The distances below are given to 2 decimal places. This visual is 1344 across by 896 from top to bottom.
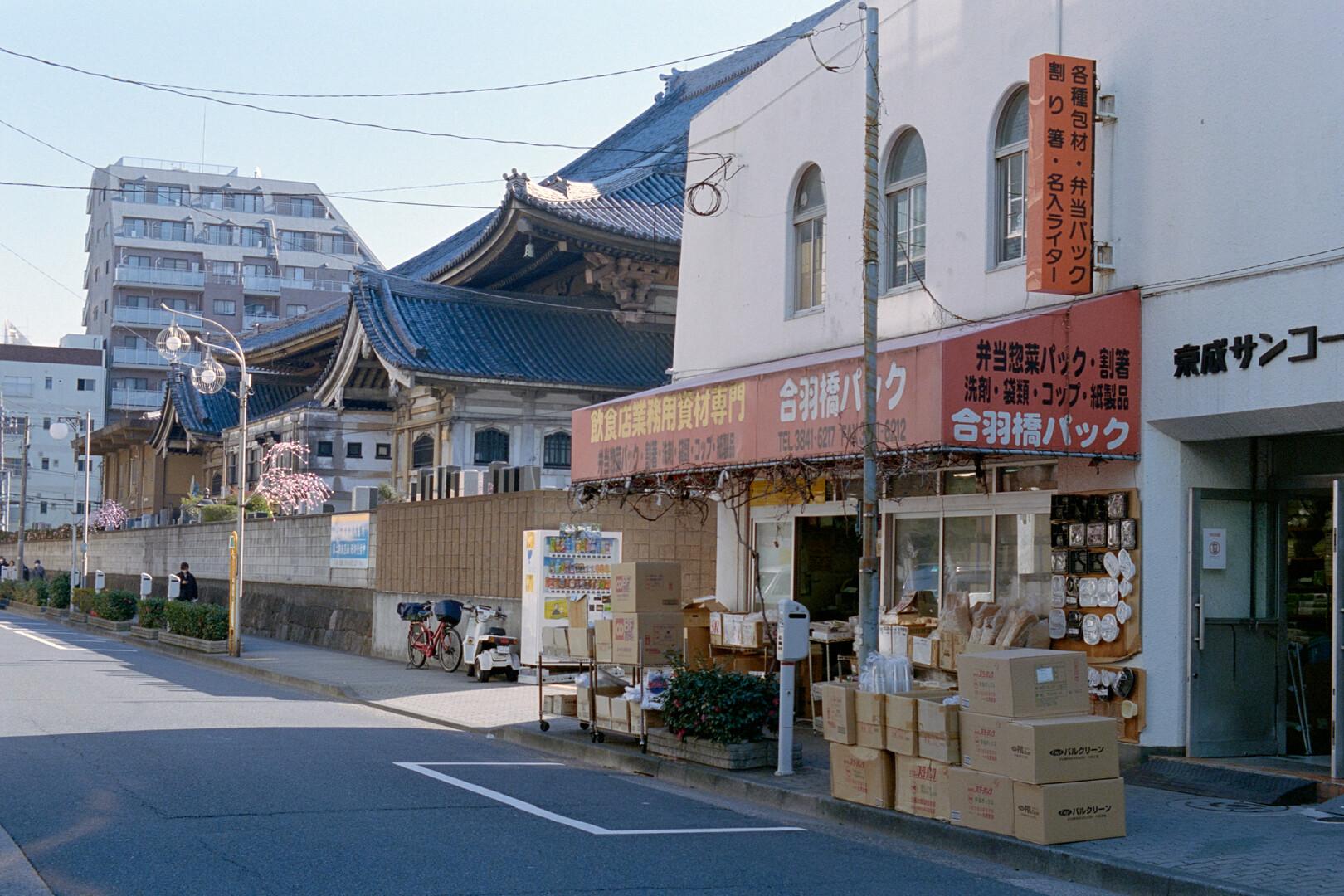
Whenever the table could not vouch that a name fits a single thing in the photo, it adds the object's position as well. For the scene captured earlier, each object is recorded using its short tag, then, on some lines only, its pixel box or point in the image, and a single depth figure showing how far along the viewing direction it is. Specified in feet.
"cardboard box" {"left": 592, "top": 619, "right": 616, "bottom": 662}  43.16
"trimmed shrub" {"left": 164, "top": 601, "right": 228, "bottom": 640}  86.79
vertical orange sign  34.99
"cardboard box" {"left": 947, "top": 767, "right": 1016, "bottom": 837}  27.91
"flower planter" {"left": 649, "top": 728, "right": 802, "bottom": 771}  36.78
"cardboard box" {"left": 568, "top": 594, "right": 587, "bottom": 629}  44.01
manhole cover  31.01
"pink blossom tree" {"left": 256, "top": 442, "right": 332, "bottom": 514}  113.19
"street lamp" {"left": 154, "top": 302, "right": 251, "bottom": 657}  82.69
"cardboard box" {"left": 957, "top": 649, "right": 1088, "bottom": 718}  27.94
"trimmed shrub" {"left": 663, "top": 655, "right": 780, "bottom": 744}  37.17
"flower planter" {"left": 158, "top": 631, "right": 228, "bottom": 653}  85.35
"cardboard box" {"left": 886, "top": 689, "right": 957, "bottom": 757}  30.35
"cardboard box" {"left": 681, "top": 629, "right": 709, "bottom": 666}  50.57
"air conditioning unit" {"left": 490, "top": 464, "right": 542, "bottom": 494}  67.97
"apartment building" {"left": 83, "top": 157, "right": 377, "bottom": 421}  268.41
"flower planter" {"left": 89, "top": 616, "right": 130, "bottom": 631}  111.86
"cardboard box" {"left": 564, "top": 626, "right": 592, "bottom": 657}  43.86
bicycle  69.21
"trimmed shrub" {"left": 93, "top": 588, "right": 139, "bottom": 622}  114.32
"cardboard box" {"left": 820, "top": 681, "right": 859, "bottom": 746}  32.12
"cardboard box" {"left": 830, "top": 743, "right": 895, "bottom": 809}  31.27
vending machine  61.00
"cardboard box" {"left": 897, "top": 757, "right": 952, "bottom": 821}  29.60
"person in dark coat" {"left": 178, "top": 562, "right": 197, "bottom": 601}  104.99
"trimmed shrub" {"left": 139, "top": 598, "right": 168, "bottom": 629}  99.96
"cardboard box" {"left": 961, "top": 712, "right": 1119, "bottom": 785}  27.14
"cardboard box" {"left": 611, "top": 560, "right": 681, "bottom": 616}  41.98
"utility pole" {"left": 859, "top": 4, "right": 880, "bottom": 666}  35.24
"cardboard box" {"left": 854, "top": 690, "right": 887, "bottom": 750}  31.24
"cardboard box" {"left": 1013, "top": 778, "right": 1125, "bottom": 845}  26.99
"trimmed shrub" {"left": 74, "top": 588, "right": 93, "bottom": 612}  124.06
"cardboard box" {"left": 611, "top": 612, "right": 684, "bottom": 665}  41.63
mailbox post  35.63
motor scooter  65.00
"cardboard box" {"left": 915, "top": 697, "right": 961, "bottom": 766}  29.37
